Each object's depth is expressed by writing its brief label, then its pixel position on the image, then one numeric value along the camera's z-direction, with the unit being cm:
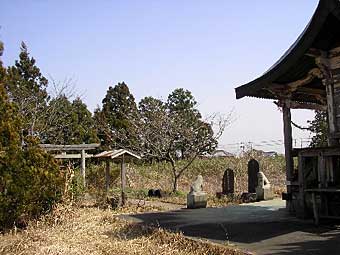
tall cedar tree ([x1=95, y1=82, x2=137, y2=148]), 2536
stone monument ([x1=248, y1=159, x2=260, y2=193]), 1608
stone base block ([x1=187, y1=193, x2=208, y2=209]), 1258
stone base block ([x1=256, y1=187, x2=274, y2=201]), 1386
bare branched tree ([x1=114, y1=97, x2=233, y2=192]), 2122
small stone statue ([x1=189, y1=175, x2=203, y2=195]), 1276
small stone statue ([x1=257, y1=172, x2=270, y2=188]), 1404
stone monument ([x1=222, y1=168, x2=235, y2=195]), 1670
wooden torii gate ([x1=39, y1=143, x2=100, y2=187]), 1759
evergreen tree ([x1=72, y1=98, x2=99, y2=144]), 2688
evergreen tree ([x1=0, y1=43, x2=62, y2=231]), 962
